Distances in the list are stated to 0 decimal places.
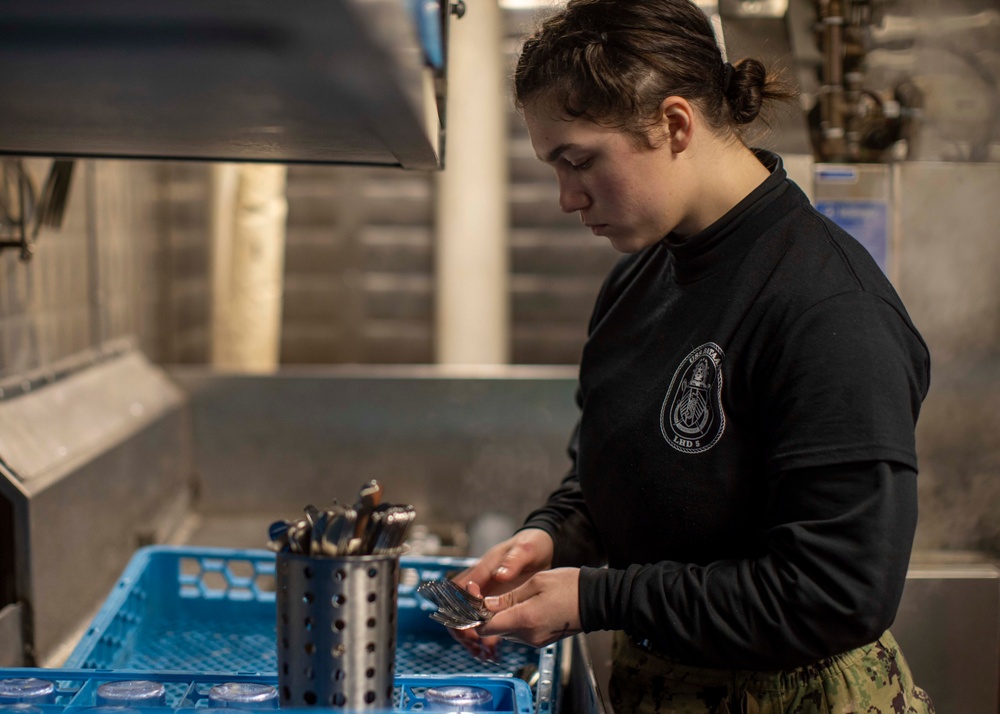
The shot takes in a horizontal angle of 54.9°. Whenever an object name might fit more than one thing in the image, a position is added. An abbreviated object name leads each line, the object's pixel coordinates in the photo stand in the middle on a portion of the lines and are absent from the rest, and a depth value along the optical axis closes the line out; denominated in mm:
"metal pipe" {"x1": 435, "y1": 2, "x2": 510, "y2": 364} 3686
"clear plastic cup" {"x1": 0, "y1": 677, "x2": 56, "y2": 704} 813
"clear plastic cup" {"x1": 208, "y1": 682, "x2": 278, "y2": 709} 799
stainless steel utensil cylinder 705
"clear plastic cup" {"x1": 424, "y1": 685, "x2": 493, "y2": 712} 821
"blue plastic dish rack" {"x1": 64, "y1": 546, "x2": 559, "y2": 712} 1253
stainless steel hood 550
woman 842
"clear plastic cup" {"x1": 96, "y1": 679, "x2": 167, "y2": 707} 815
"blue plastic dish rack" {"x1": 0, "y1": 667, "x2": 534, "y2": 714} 837
